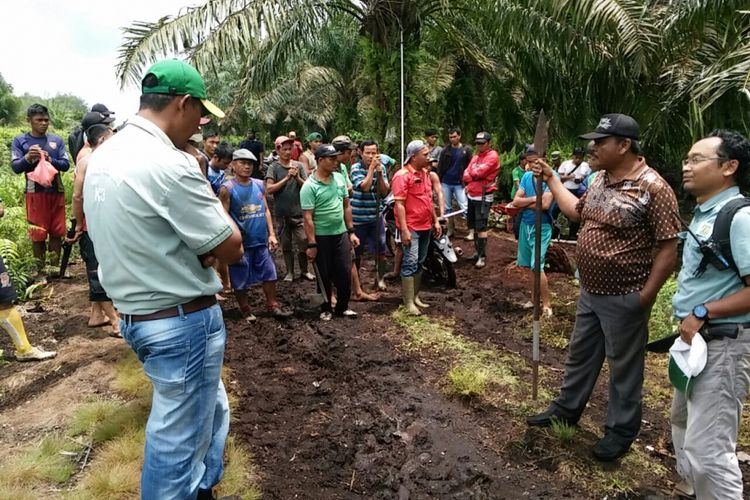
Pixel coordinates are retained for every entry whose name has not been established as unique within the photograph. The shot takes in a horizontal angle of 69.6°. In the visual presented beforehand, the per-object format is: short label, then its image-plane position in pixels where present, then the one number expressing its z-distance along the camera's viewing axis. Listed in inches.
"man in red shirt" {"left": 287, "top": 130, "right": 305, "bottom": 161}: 352.0
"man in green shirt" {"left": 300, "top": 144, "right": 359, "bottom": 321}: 226.4
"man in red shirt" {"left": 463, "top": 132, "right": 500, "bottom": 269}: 327.3
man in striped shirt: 262.7
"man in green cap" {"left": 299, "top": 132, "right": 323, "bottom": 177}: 366.4
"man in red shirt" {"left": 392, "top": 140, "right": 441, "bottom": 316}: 233.9
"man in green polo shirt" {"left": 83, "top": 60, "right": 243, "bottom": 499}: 80.0
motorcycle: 276.4
